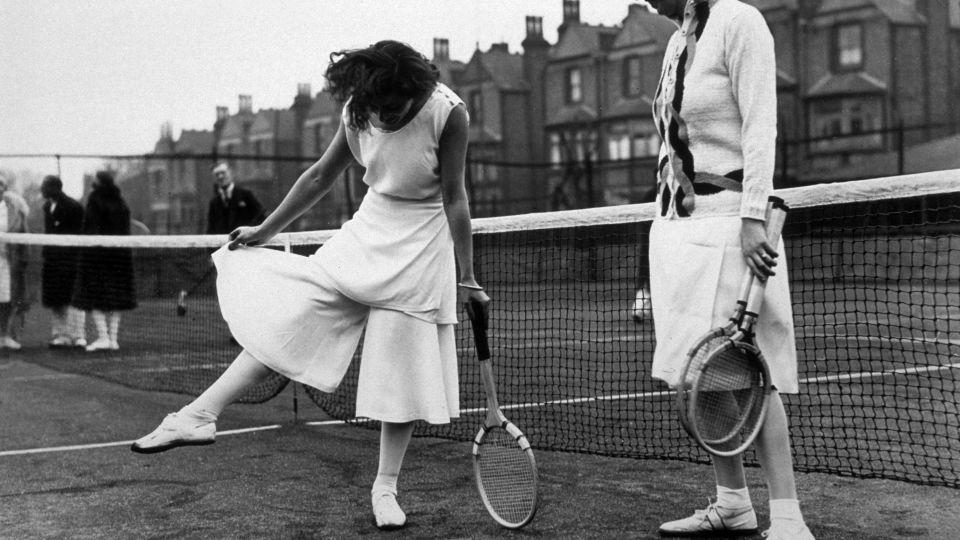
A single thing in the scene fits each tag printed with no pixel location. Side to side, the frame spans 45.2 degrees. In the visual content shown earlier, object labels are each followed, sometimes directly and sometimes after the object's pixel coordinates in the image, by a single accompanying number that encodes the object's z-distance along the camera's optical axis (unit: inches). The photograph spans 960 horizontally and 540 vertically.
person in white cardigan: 143.1
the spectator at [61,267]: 526.6
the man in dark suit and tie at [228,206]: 511.5
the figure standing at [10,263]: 521.0
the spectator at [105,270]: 499.5
